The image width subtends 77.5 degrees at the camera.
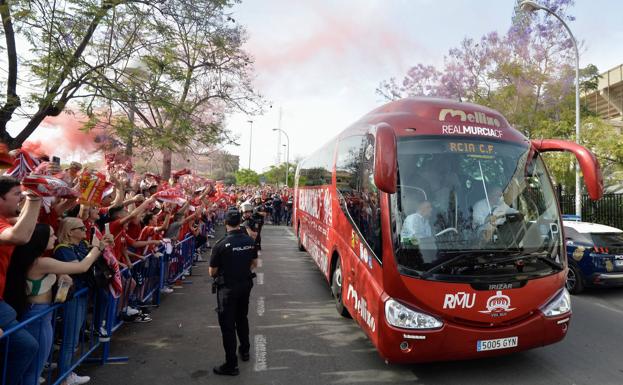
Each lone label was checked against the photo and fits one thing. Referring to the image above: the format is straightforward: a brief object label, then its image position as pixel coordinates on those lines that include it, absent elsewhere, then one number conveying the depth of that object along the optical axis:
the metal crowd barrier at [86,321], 3.61
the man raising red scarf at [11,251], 2.78
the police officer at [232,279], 4.33
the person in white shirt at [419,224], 4.14
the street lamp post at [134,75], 9.02
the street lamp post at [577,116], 12.73
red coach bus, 3.93
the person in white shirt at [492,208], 4.27
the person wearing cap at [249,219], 9.22
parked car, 7.80
